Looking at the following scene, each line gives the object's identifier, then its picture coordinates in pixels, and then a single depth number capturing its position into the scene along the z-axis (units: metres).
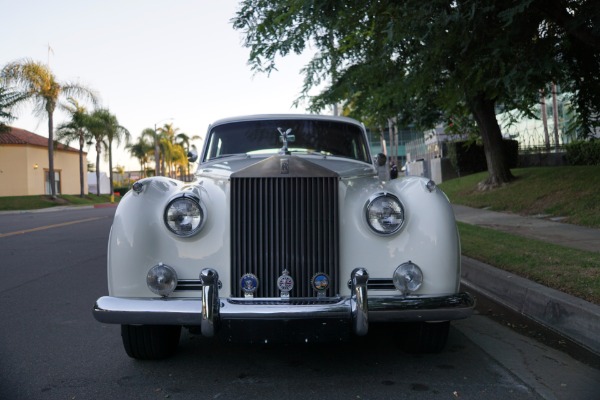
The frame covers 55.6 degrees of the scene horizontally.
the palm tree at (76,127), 41.84
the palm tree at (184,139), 70.38
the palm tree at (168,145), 63.47
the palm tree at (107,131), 43.28
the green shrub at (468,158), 25.00
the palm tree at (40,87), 33.78
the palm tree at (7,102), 33.44
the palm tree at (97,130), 42.59
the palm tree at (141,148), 64.06
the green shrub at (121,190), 56.20
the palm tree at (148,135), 63.00
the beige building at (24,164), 41.81
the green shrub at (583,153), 20.06
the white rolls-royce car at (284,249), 3.34
